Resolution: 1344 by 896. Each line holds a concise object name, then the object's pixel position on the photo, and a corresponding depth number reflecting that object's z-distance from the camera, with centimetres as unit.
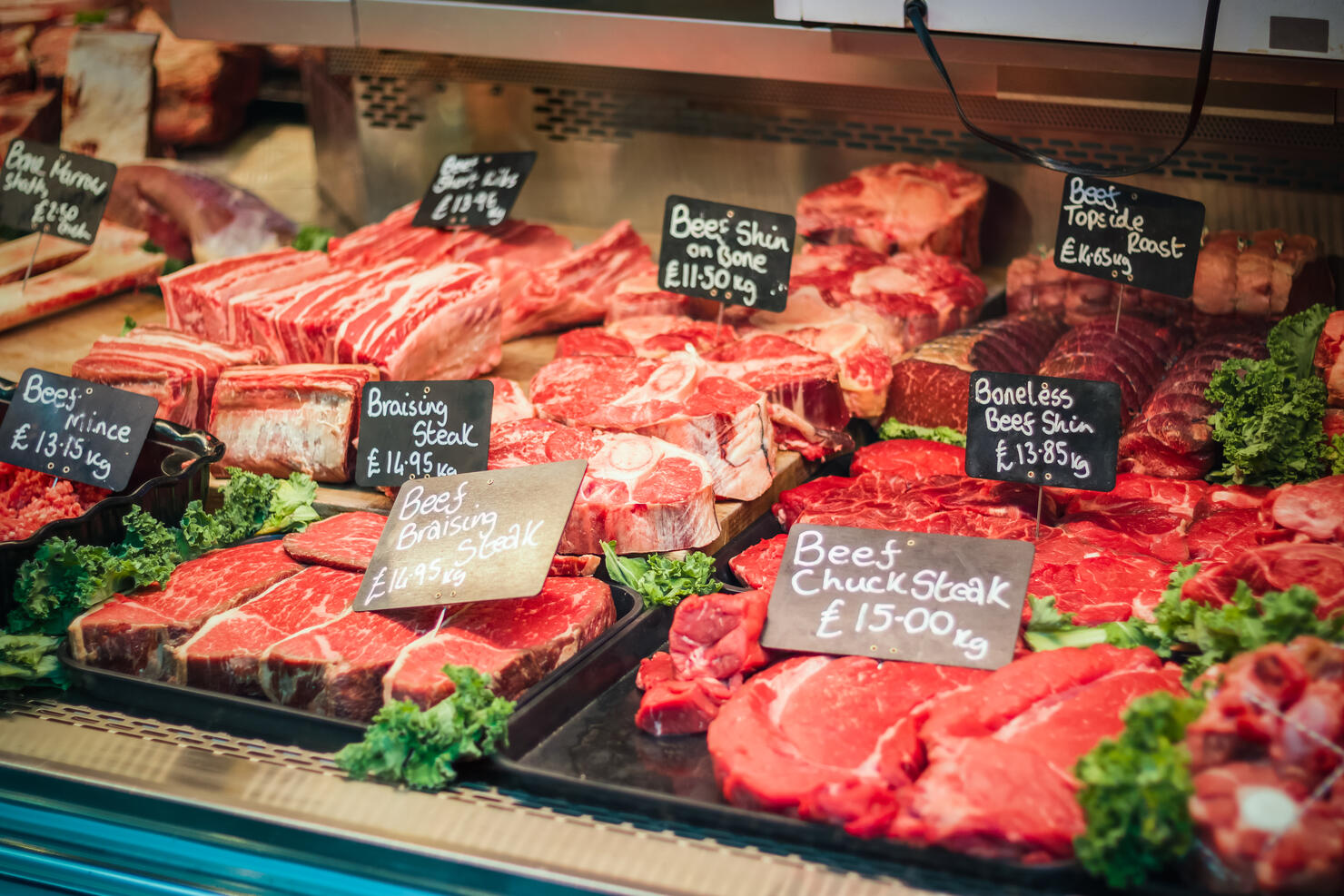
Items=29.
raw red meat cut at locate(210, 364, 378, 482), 331
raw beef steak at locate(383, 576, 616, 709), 238
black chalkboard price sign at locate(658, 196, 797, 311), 379
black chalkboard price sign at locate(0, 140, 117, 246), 429
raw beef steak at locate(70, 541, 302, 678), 260
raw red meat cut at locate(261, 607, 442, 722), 244
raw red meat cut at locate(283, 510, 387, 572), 289
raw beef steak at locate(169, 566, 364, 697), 252
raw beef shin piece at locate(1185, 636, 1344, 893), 169
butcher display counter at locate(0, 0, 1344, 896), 207
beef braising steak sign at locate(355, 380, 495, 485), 299
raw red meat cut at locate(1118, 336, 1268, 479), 320
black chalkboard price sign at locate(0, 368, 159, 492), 304
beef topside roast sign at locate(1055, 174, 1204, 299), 335
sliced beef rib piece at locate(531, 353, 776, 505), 319
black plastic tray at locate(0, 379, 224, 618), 274
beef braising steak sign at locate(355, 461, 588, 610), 252
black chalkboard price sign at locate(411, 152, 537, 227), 455
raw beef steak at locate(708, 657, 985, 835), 203
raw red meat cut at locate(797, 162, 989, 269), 429
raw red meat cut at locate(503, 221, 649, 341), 430
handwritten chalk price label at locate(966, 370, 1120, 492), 277
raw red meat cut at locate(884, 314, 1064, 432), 358
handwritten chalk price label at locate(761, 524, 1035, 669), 234
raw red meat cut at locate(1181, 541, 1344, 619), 221
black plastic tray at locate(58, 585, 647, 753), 237
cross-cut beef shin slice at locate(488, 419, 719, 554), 292
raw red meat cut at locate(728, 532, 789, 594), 286
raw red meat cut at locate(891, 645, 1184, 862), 189
